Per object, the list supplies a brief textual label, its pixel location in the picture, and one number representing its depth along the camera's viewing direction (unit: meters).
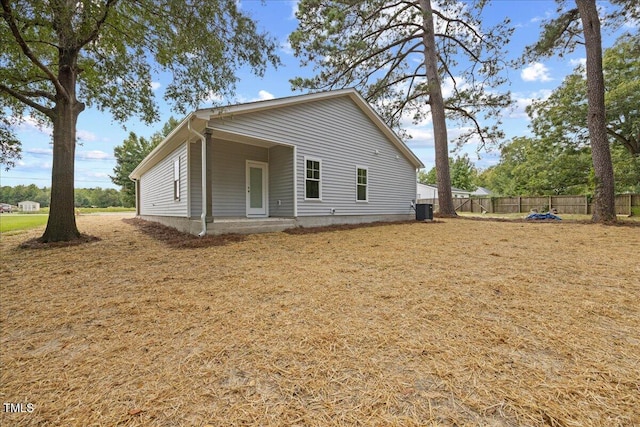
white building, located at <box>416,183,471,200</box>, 35.75
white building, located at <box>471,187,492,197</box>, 43.99
